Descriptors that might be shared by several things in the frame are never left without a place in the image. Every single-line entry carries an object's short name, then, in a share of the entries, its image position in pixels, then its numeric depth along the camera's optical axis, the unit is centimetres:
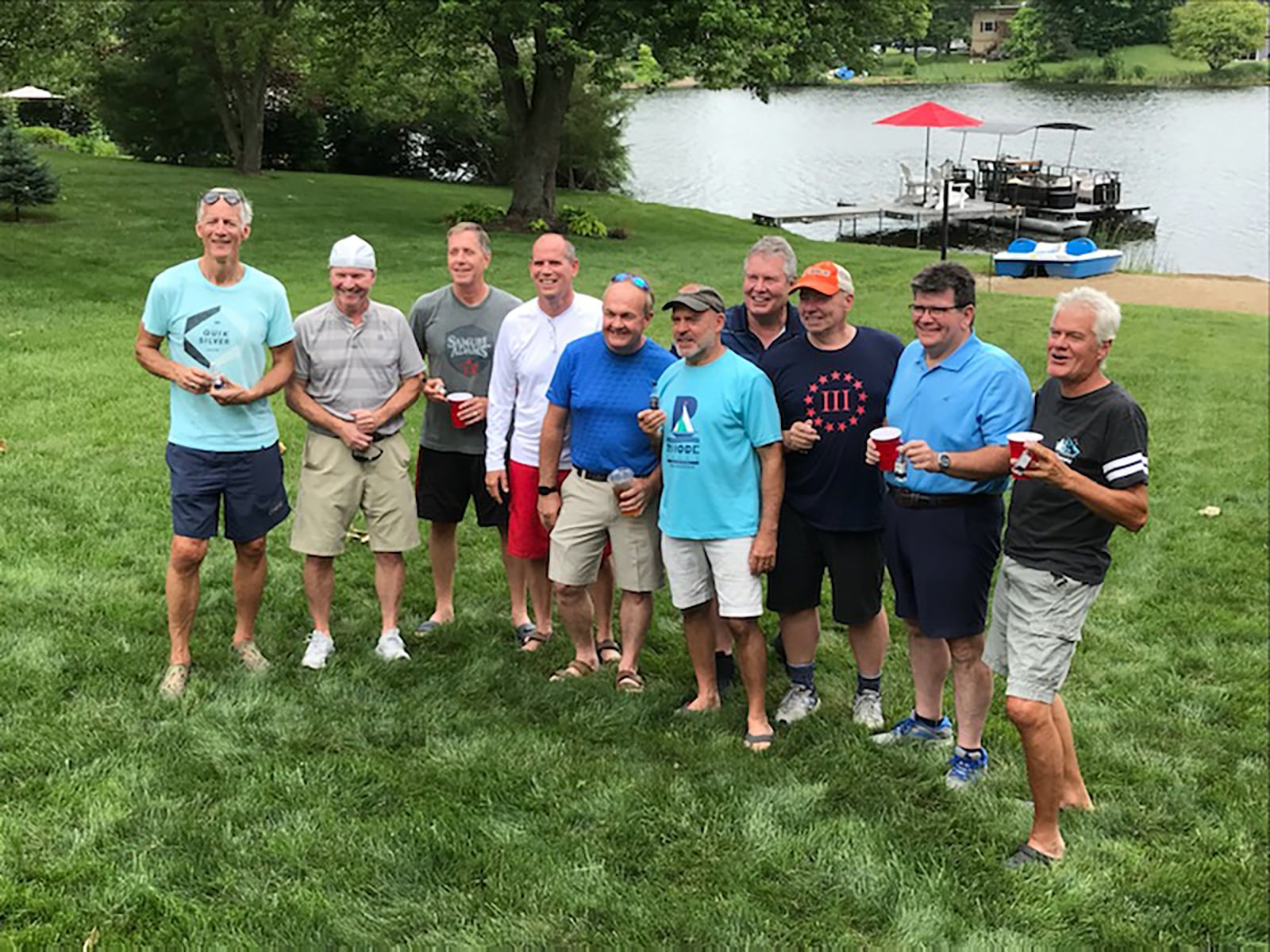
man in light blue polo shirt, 419
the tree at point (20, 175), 1750
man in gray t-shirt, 556
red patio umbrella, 2312
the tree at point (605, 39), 1912
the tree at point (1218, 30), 8419
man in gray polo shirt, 523
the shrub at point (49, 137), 3212
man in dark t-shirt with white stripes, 380
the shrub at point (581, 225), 2222
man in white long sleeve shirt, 535
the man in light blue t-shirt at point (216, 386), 476
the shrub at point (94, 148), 3225
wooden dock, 3070
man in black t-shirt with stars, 468
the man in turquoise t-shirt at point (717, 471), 461
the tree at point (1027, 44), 8644
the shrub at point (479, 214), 2255
